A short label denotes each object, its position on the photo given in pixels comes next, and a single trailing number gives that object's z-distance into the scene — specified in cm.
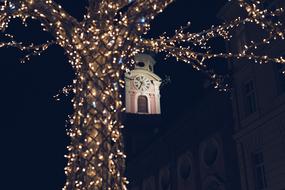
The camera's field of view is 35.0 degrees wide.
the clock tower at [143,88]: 4059
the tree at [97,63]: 568
